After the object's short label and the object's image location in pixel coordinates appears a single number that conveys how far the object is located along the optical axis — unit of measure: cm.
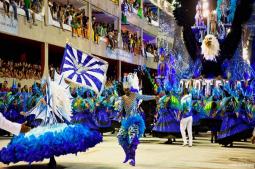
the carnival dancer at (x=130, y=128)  1120
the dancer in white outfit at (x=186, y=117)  1605
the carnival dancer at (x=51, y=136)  945
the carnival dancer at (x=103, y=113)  2019
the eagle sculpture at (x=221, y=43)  2447
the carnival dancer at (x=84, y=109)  1896
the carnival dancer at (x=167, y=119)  1700
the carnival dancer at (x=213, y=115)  1836
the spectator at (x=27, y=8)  2442
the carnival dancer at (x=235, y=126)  1627
